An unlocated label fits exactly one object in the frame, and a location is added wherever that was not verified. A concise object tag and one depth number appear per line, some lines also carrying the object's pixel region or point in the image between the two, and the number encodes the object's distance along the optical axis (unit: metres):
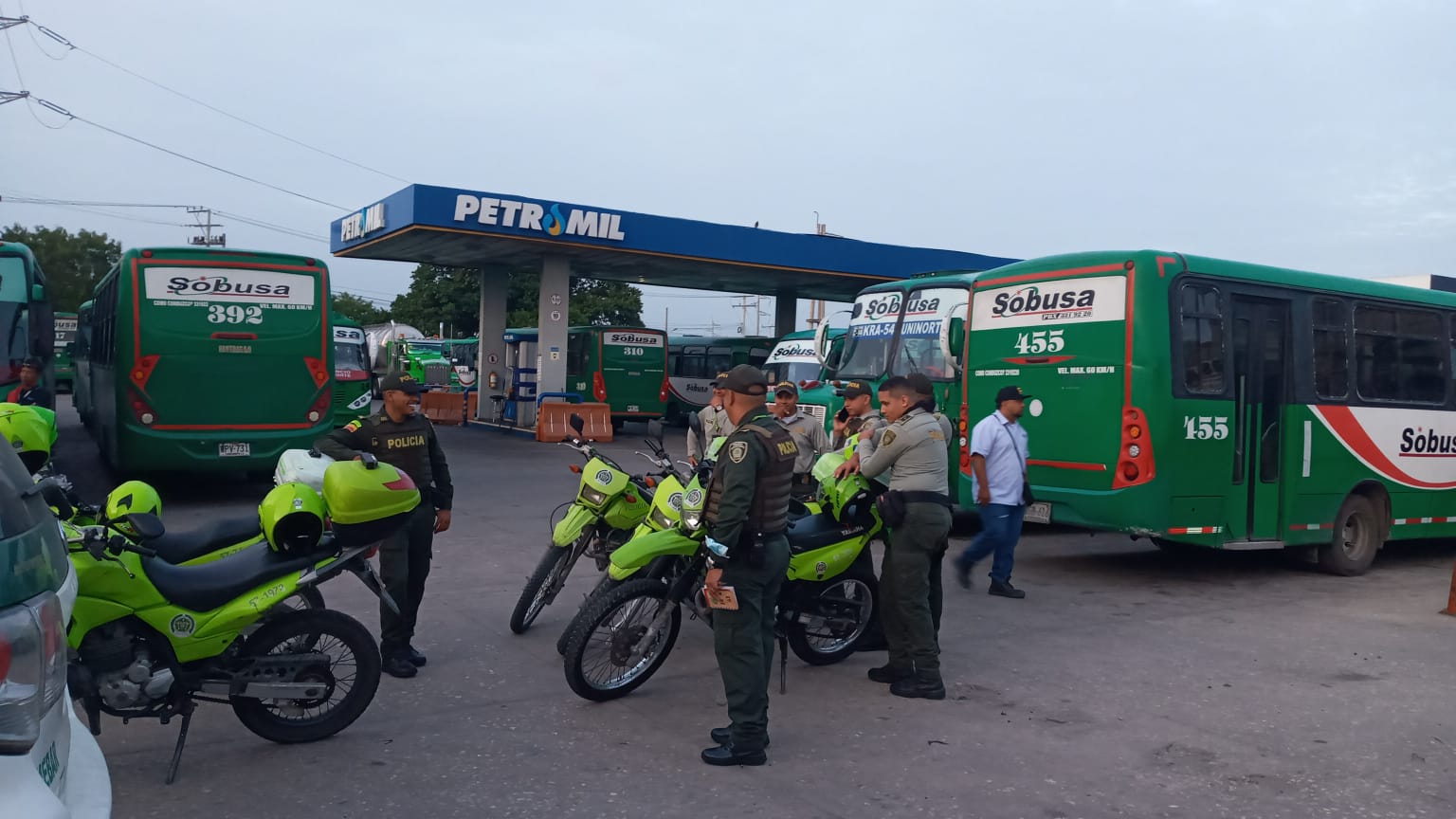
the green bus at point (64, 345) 38.16
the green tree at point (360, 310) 89.50
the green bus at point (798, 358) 17.78
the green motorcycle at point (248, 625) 4.50
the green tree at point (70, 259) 58.53
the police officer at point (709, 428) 9.42
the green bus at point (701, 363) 29.84
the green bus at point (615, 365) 26.91
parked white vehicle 2.18
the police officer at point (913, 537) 6.20
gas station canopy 20.88
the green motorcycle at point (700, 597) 5.85
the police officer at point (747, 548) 5.04
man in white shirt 8.81
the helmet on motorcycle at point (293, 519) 5.01
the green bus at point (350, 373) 21.69
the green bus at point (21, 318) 12.22
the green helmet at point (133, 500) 4.94
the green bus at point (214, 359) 12.57
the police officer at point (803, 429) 9.23
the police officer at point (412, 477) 6.37
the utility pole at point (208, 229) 70.25
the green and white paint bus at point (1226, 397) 9.34
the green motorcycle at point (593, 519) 6.97
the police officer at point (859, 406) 9.11
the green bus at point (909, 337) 12.56
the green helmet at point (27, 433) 5.83
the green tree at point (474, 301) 50.75
